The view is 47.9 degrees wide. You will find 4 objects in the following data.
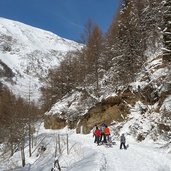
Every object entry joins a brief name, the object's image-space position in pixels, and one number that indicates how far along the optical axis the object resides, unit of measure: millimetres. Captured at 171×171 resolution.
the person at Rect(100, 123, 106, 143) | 15215
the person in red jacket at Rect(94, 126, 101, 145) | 15521
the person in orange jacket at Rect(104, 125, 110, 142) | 15002
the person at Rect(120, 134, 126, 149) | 13532
